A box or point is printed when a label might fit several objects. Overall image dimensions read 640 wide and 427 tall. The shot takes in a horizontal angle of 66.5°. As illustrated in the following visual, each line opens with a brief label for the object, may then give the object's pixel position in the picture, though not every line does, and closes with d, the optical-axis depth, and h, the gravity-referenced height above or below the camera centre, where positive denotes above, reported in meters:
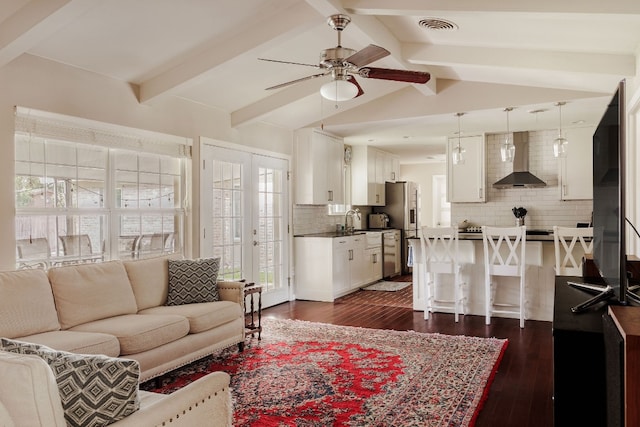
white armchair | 1.29 -0.47
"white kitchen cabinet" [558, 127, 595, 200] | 6.97 +0.68
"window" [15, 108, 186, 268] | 3.68 +0.17
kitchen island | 5.41 -0.74
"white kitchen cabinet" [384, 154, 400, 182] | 9.66 +0.96
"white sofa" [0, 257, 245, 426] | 2.99 -0.72
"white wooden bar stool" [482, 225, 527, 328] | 5.12 -0.53
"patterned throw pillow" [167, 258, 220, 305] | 4.20 -0.57
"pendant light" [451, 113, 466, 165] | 5.61 +0.69
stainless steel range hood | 7.17 +0.74
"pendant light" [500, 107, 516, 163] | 5.32 +0.70
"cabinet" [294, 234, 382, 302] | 6.80 -0.74
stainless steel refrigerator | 9.66 +0.12
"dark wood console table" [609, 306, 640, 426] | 1.32 -0.45
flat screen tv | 1.93 +0.04
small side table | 4.54 -0.72
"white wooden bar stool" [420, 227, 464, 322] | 5.46 -0.57
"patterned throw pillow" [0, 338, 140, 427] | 1.43 -0.51
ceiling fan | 3.20 +1.02
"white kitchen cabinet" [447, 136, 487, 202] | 7.54 +0.64
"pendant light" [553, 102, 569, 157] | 5.18 +0.71
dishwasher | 8.85 -0.72
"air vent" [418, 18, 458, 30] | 3.97 +1.58
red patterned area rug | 2.91 -1.18
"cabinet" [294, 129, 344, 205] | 6.90 +0.71
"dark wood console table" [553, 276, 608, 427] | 1.93 -0.65
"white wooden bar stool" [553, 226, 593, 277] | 4.84 -0.33
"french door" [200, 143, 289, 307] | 5.42 -0.01
